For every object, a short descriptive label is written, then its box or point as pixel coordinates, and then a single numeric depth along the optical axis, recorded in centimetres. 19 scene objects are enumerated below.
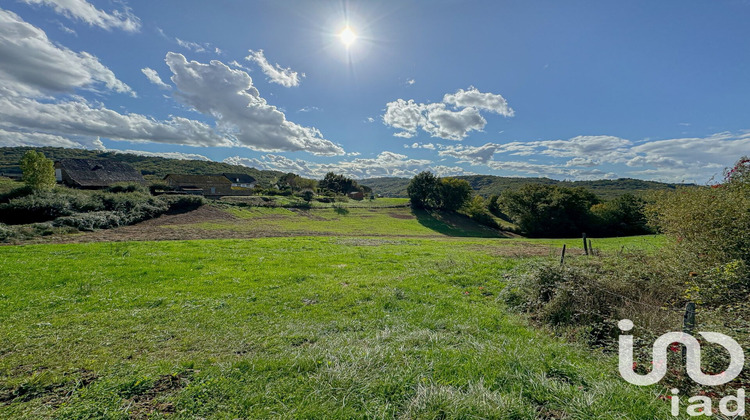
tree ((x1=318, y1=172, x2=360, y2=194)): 10119
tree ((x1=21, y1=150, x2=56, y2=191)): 3102
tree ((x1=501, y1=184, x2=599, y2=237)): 4947
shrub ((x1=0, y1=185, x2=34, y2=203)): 2449
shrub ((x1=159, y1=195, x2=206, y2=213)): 3637
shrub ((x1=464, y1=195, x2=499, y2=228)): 5850
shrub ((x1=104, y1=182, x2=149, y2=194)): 3697
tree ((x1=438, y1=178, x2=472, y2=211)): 6275
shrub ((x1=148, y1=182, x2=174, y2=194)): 4878
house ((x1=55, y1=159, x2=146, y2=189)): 4640
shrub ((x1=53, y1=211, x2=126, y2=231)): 2150
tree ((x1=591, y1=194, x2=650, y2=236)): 4919
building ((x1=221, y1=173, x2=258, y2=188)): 10125
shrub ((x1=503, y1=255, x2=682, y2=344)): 598
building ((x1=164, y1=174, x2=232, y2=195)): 6519
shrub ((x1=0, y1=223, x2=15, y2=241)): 1605
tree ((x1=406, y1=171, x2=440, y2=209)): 6456
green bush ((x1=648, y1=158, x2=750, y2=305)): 611
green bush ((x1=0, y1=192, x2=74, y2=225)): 2202
